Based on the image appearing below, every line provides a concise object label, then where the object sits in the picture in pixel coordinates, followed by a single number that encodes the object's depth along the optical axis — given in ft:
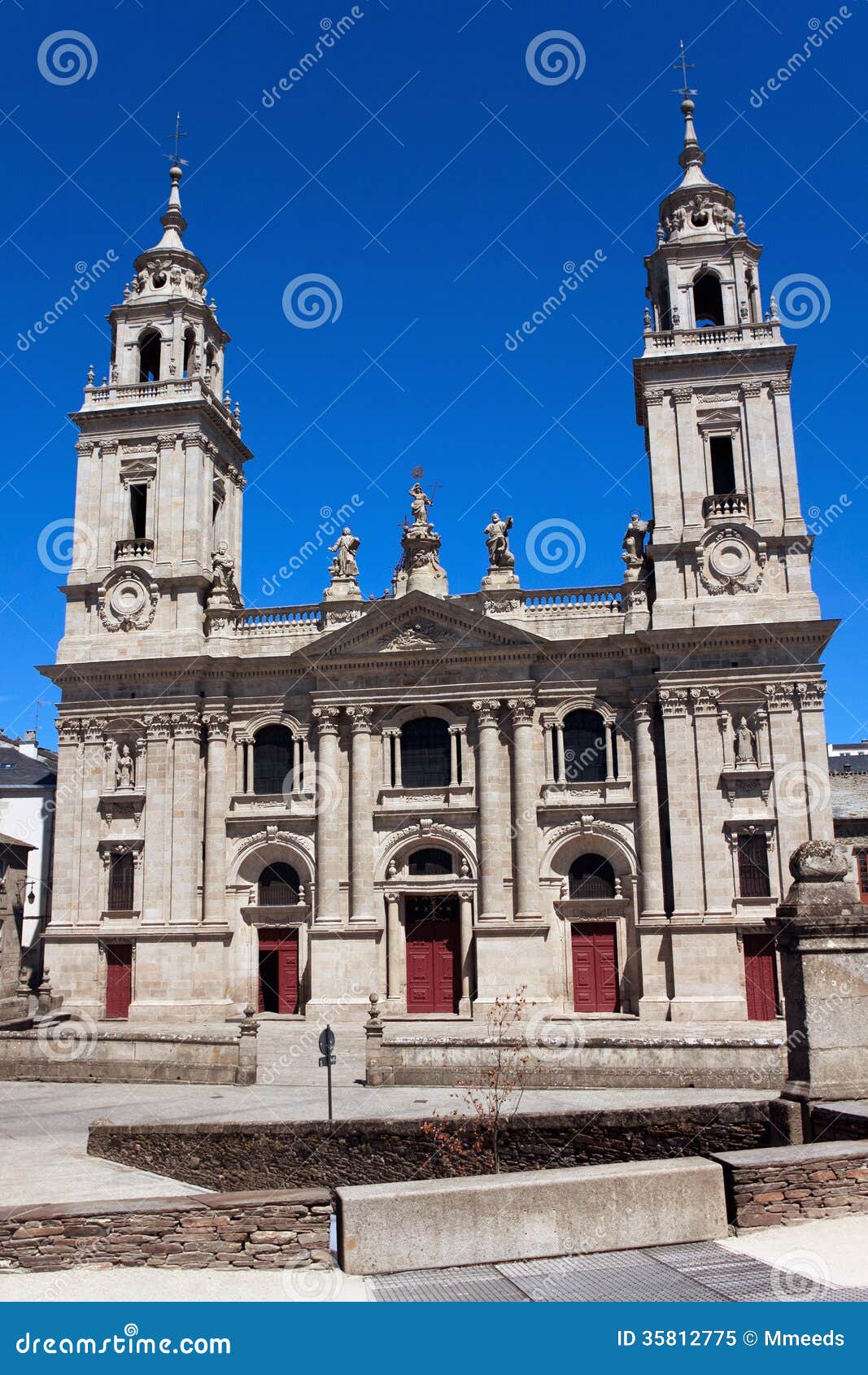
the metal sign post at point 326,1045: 67.10
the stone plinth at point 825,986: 46.55
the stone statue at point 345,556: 134.72
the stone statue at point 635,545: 128.57
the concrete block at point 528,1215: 33.04
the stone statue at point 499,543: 130.93
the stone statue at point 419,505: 134.21
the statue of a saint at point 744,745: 118.73
